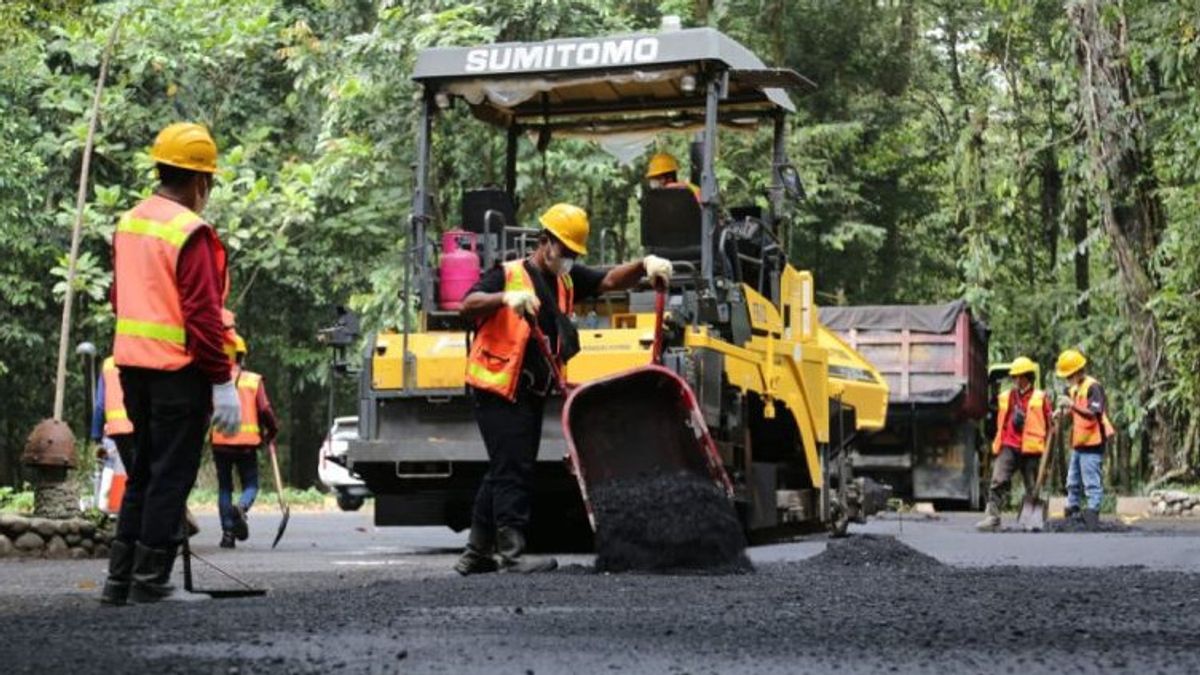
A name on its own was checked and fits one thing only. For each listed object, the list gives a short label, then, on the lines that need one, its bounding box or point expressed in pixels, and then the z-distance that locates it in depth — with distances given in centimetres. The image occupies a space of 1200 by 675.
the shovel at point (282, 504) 1579
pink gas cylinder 1456
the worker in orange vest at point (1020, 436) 2139
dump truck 2648
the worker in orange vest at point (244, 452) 1608
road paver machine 1408
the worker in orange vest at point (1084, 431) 2116
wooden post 1820
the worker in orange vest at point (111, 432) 1448
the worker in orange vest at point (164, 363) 905
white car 2831
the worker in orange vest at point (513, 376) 1140
